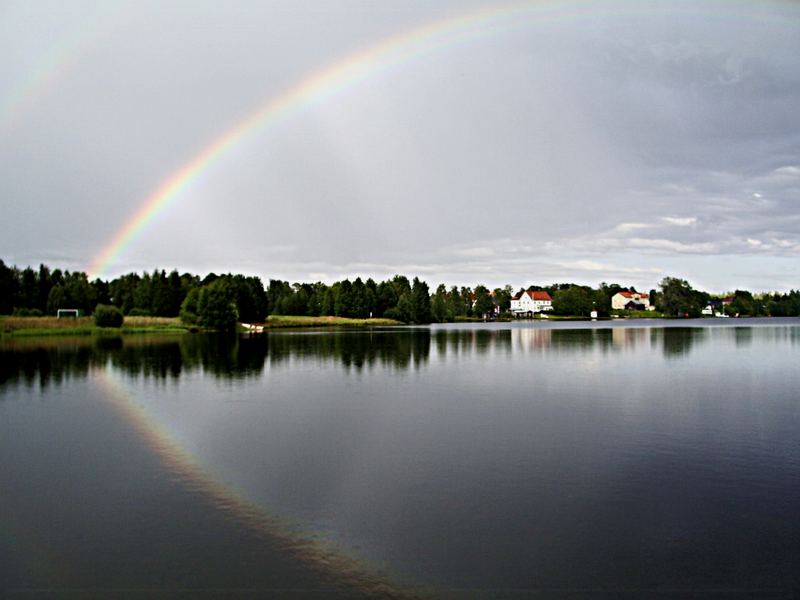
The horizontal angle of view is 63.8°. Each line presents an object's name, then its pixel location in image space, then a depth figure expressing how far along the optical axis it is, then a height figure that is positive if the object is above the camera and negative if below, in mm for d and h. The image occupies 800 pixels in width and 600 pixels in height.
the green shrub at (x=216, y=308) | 108875 +1052
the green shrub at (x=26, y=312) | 104688 +487
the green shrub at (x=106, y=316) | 94938 -199
